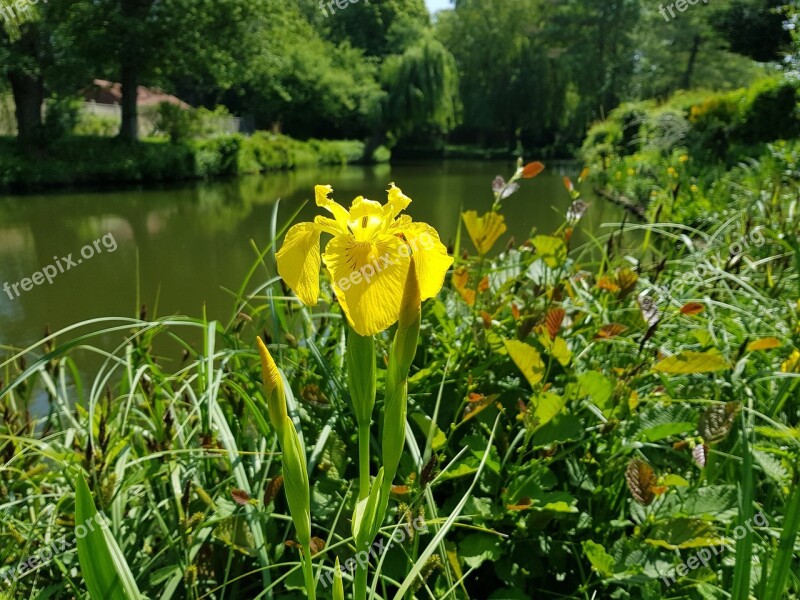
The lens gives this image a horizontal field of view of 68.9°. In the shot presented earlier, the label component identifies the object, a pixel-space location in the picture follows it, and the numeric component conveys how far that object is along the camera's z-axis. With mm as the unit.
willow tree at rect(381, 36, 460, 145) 21703
